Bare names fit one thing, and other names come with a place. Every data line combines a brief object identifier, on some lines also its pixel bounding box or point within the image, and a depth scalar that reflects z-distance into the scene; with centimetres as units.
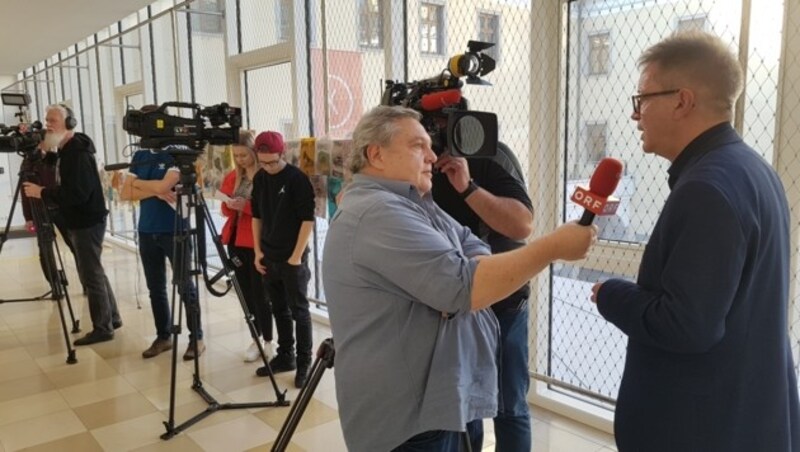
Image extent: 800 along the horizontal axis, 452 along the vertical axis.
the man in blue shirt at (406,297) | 116
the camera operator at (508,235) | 182
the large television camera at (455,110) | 150
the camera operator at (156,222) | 354
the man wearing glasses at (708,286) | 107
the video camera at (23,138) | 384
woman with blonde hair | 366
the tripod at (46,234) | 389
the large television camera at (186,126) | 261
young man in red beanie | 322
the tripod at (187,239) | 274
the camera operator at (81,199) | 379
